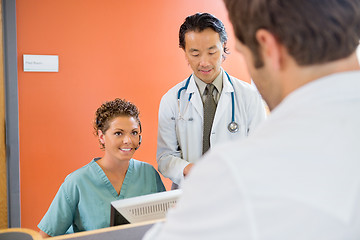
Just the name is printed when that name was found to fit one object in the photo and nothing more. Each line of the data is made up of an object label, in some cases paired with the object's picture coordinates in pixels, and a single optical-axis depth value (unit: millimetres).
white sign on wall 2313
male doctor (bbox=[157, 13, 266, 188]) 1736
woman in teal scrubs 1523
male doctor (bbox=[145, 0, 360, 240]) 403
